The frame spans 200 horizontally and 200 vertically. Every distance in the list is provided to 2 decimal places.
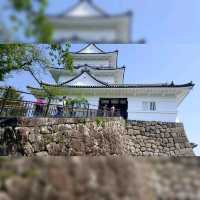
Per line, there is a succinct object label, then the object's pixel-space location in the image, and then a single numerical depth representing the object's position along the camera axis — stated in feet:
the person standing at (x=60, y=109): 23.68
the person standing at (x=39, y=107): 21.91
